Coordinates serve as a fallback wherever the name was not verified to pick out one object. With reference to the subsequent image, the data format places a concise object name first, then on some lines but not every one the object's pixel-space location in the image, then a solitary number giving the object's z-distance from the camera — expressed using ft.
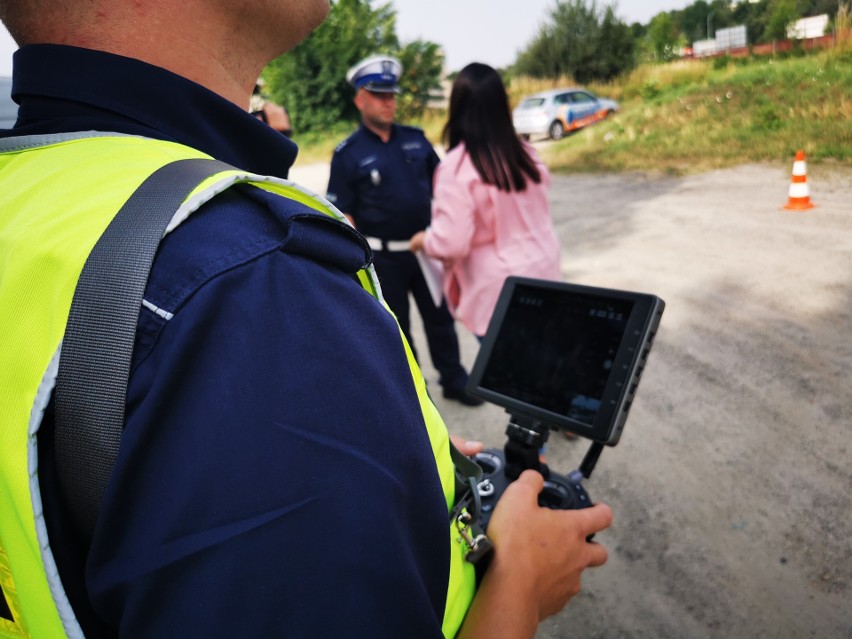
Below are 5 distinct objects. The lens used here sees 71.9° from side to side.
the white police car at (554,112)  45.75
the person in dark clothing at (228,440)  1.50
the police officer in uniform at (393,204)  11.79
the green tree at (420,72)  82.53
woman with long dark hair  8.45
